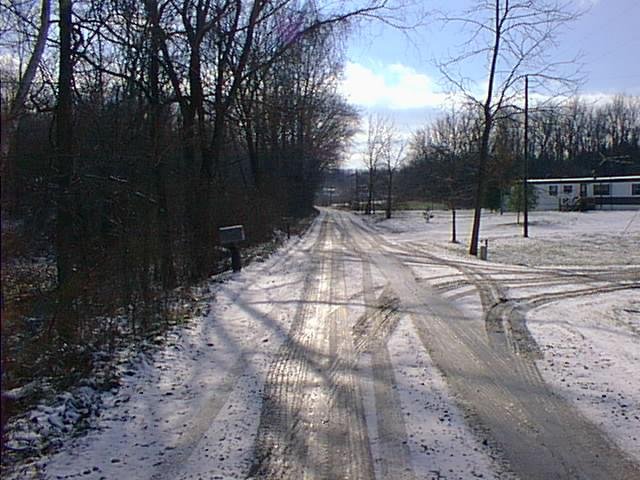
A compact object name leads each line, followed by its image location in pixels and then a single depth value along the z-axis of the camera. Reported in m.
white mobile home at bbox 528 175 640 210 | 59.66
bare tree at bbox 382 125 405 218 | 66.06
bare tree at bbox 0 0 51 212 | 8.68
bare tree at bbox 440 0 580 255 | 23.72
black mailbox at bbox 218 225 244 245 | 15.19
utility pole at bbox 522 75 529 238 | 24.94
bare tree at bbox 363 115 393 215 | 70.51
